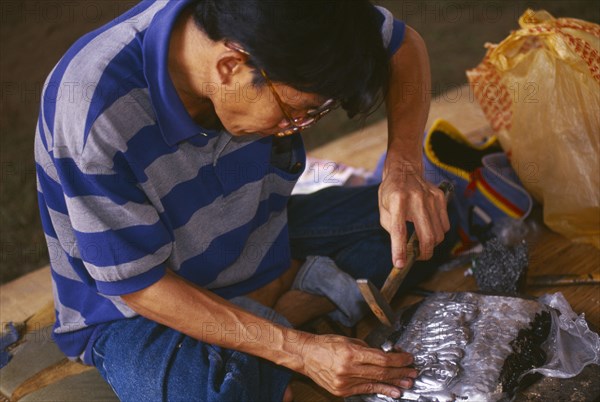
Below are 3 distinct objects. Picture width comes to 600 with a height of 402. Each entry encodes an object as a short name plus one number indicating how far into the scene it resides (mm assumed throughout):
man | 1344
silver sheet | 1574
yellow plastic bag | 2176
